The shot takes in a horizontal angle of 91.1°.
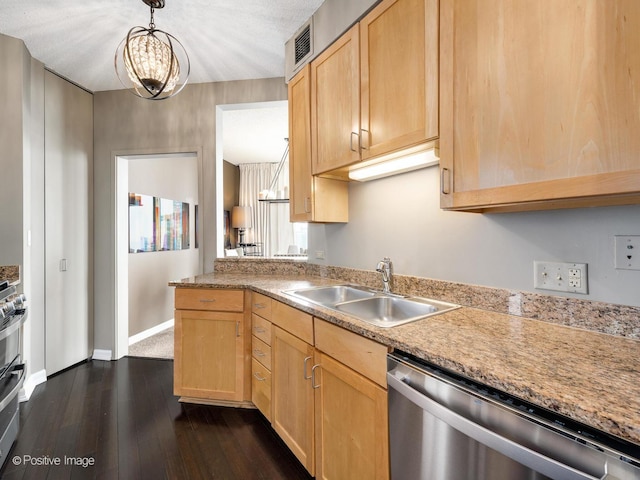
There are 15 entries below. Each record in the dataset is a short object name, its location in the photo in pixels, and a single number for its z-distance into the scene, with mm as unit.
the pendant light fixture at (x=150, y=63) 1636
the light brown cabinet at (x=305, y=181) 2064
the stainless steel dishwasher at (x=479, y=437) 609
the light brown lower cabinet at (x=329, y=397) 1118
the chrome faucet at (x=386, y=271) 1803
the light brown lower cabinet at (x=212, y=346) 2113
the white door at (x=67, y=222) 2656
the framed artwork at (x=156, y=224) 3586
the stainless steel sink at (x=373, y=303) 1509
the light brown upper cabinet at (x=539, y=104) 792
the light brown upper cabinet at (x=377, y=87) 1288
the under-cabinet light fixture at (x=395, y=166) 1499
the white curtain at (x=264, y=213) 6656
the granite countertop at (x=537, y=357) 622
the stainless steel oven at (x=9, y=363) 1633
